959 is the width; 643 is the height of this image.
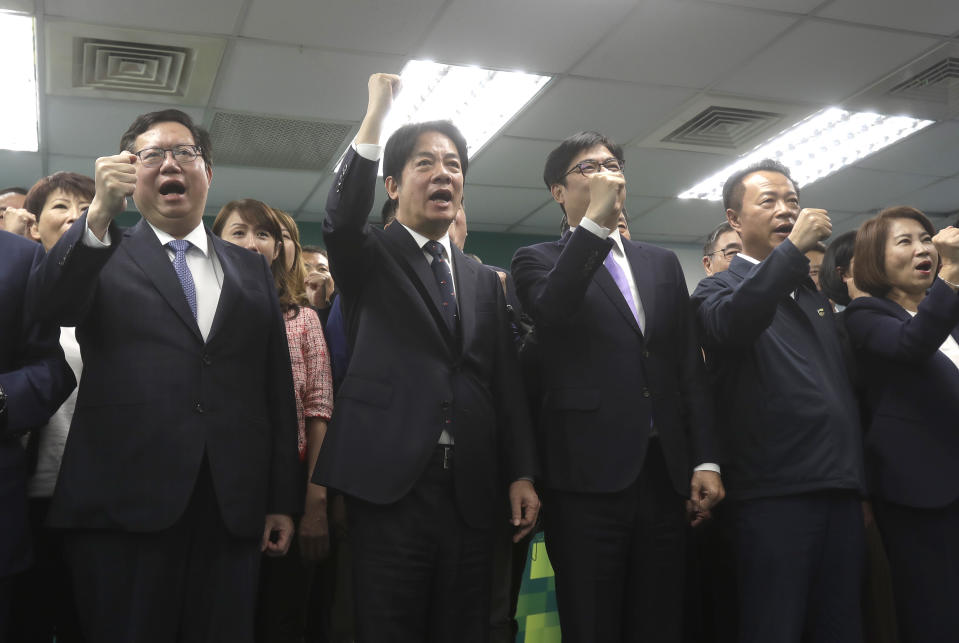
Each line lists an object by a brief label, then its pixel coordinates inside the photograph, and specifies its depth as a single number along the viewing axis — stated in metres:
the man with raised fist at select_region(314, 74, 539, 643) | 1.64
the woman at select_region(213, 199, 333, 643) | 2.17
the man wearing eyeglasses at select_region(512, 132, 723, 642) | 1.78
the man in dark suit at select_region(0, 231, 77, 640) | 1.57
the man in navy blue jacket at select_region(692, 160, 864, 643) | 1.91
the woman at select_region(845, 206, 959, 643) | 2.10
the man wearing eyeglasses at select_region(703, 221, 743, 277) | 3.74
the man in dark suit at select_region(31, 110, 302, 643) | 1.51
